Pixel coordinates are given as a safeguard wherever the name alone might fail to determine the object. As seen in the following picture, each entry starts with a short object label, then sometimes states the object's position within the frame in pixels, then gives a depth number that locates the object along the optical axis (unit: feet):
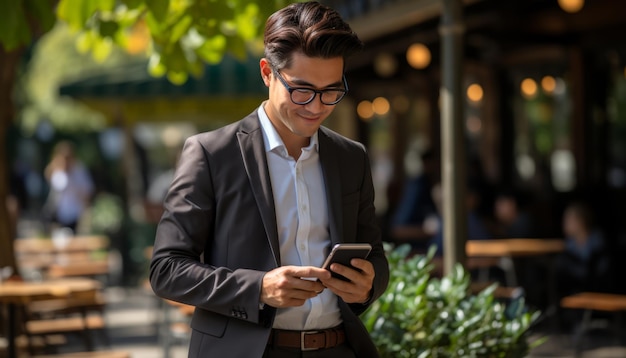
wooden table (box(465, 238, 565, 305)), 35.09
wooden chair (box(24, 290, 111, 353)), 27.94
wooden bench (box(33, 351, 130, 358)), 20.85
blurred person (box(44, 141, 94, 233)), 58.95
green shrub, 16.14
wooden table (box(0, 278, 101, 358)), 23.91
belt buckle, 10.36
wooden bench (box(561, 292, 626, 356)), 28.58
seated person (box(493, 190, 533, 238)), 41.34
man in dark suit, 10.02
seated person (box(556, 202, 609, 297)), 36.17
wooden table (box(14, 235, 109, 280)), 35.17
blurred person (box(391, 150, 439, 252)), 45.55
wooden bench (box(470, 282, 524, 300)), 31.01
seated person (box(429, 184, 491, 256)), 36.42
